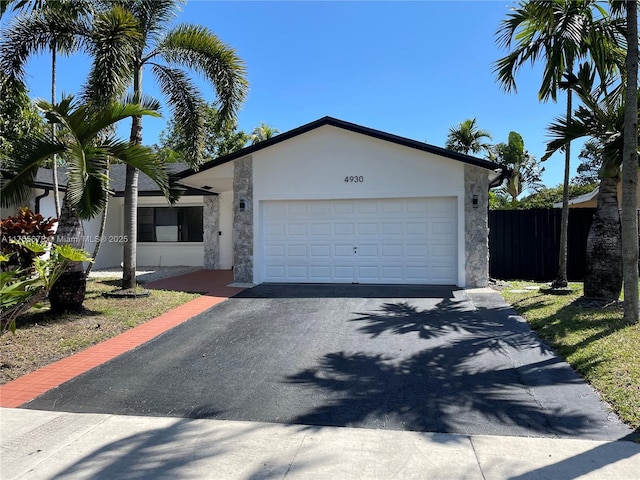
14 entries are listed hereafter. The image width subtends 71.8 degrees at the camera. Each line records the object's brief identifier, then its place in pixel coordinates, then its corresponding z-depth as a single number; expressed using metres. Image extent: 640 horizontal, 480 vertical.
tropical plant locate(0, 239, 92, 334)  4.95
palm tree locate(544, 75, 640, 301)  8.28
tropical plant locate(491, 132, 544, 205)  27.08
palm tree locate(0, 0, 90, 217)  9.57
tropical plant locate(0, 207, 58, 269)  9.57
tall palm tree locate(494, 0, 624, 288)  8.99
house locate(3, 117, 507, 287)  11.32
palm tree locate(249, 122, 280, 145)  31.70
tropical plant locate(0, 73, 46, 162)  11.76
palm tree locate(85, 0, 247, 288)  8.98
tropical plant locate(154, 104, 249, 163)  29.92
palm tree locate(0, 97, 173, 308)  7.32
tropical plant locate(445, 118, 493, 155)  25.80
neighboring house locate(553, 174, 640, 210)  20.00
